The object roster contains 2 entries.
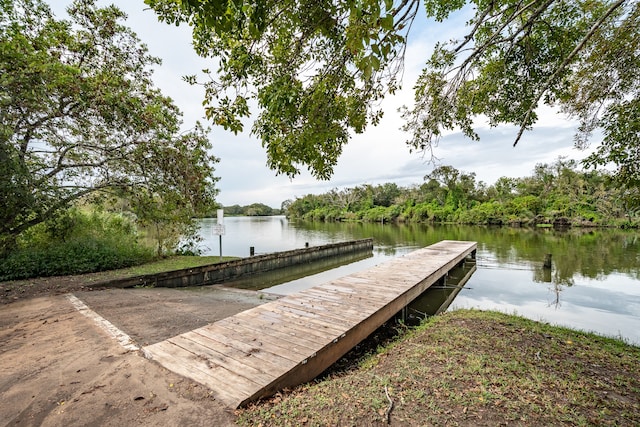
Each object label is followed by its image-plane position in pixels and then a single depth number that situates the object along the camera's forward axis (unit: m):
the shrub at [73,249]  7.18
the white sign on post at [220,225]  10.41
